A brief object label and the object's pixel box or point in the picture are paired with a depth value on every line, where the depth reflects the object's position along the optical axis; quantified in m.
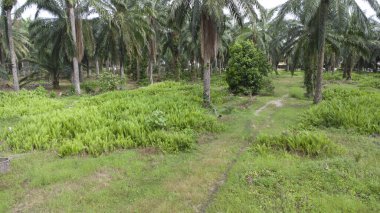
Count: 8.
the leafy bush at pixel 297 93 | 19.81
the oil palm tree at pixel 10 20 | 19.02
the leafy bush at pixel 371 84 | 25.36
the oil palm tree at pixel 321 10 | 13.52
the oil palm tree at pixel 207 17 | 13.32
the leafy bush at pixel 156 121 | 10.34
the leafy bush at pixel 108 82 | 22.29
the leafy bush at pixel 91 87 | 23.28
